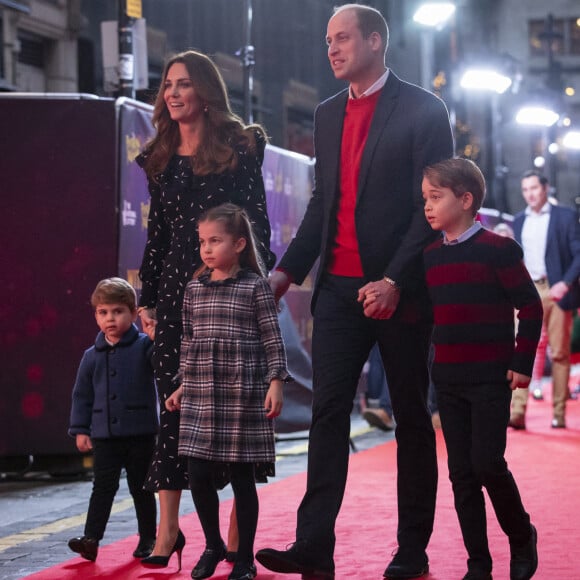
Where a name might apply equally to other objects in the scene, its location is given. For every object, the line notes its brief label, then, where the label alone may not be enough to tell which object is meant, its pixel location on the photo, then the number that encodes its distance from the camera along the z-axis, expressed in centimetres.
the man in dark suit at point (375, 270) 830
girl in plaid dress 830
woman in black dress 892
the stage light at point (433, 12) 2566
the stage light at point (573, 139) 6109
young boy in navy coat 949
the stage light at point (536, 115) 4490
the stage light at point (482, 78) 3577
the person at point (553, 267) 1883
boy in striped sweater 797
